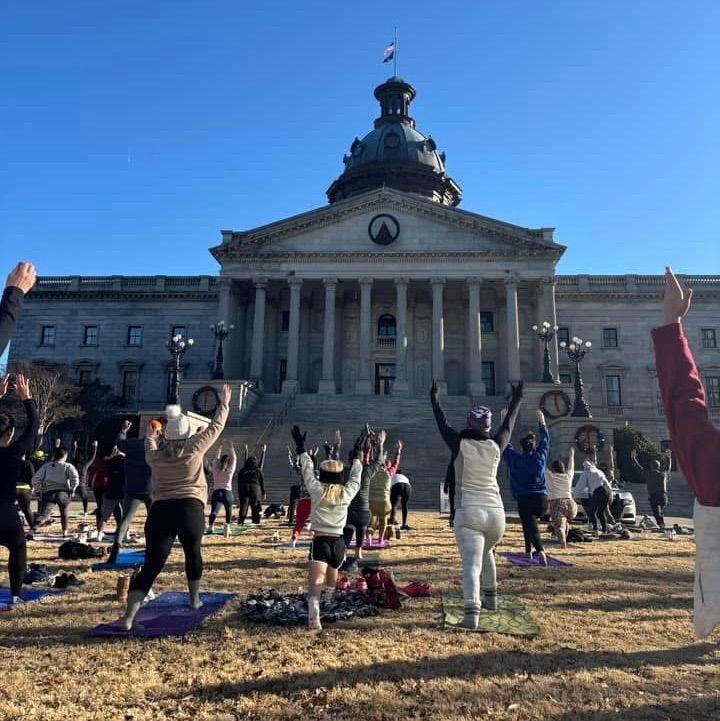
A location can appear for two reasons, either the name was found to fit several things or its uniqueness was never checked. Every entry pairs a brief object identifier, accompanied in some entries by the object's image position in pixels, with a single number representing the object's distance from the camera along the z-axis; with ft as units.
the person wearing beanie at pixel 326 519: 20.84
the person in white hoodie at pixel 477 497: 20.30
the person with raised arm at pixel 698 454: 7.36
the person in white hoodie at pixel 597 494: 48.88
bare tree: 139.33
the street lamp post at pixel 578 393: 100.58
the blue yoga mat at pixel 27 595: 23.24
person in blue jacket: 33.42
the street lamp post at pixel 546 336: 114.01
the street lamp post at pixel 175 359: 98.96
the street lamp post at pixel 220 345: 119.55
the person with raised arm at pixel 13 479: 21.90
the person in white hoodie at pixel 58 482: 43.65
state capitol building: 145.38
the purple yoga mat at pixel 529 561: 33.65
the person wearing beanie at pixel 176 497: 19.52
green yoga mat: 20.30
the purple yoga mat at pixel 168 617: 19.54
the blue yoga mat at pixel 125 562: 31.60
